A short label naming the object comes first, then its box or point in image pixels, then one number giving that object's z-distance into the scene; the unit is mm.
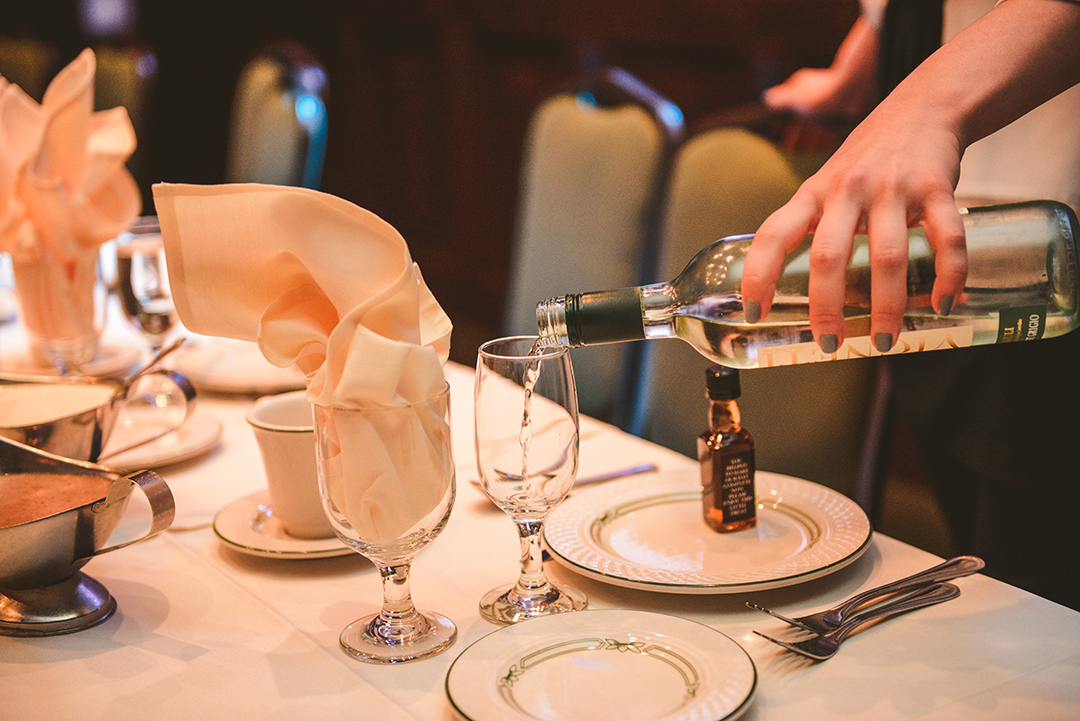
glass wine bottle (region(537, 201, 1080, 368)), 696
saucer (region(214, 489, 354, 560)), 803
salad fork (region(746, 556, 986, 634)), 676
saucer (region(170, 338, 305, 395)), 1270
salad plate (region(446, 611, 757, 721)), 575
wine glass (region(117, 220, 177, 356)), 1288
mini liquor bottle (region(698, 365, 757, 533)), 840
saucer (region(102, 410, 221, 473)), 1031
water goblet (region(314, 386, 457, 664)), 636
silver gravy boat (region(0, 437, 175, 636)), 699
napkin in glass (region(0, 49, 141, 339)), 1223
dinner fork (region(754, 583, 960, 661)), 654
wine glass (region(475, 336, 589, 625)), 713
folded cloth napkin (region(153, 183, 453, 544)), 626
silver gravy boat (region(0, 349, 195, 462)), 860
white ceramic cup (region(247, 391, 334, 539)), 818
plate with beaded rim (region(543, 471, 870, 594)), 729
